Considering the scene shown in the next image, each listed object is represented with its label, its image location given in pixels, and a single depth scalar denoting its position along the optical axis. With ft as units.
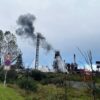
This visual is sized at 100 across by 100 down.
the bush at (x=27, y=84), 46.99
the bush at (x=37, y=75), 71.52
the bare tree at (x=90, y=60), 18.32
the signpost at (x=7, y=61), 39.32
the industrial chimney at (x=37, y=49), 96.72
